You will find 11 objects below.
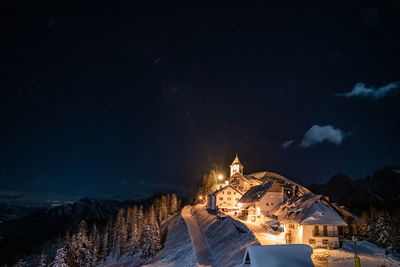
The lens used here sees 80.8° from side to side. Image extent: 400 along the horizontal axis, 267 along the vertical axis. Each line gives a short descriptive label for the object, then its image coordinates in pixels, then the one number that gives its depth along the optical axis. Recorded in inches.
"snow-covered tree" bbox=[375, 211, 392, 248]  1891.5
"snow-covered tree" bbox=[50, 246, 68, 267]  1726.6
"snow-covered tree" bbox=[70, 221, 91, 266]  2230.6
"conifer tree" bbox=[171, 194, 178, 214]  3947.8
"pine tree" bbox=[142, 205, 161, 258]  2190.0
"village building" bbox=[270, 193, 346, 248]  1358.3
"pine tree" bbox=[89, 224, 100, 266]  2442.7
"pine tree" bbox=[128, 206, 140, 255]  2507.4
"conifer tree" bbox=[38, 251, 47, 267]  1776.6
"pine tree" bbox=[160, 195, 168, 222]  3517.7
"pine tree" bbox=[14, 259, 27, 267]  1939.2
